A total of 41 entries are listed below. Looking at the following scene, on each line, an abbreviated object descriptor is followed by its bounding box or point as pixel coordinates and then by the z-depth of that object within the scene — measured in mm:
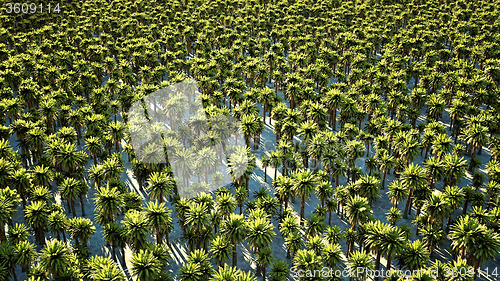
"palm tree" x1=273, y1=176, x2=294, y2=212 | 78938
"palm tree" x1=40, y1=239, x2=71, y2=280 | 64625
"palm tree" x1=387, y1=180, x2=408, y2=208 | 78688
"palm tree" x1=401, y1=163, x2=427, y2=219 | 78375
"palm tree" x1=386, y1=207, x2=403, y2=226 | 78688
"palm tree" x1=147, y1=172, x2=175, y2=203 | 77500
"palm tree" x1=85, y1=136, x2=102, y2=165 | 93312
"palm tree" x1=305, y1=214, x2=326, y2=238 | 73938
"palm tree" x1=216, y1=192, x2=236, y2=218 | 75062
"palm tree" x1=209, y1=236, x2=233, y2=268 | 67750
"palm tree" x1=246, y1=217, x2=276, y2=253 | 68188
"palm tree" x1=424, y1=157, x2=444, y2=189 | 82125
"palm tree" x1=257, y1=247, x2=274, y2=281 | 68000
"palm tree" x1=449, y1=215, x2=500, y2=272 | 64938
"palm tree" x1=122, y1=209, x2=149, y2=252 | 68625
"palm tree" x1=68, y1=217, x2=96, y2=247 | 72625
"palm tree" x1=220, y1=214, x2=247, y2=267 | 69250
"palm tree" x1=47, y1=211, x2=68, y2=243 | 73188
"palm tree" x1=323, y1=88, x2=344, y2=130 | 108250
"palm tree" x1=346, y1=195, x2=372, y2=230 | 73312
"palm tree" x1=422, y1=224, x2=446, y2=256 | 72250
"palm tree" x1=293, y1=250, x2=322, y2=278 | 64188
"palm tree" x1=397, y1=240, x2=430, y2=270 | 66250
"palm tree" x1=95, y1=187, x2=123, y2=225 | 74812
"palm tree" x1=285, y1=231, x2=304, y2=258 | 70688
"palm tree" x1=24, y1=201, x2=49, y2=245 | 73125
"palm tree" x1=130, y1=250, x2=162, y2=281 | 63031
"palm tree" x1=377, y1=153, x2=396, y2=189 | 89625
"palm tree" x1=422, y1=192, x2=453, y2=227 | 73000
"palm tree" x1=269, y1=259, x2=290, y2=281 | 66062
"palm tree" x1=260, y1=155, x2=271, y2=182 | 93812
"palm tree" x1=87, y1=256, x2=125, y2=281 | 61938
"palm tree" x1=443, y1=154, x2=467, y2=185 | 80625
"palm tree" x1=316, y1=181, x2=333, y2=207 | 79625
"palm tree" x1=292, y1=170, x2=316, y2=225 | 76875
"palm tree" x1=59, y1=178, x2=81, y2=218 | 79688
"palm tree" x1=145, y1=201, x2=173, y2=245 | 70000
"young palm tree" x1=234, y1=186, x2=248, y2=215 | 81875
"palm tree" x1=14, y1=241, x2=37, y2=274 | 65688
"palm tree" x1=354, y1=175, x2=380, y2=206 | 79062
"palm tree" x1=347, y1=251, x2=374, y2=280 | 65250
